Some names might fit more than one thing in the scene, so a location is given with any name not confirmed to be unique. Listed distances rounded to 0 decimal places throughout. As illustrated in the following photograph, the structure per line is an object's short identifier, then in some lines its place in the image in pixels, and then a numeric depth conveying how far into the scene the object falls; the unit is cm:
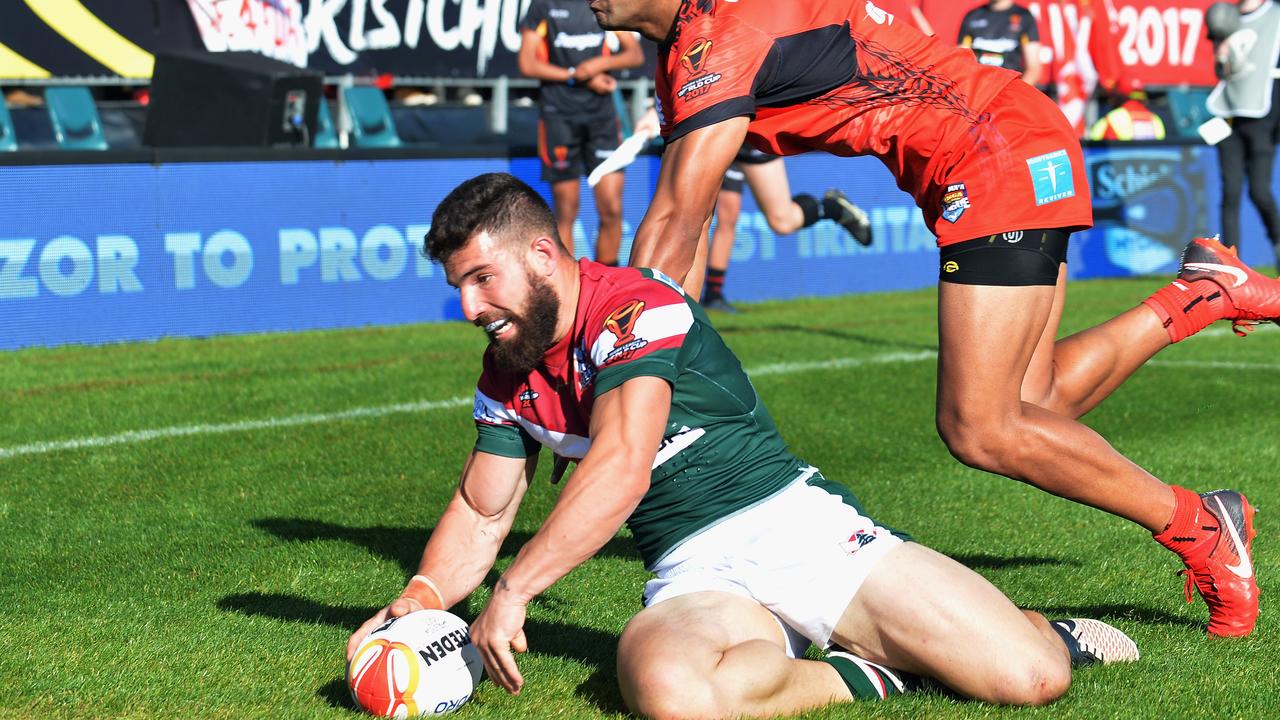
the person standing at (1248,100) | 1371
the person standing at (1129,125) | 1872
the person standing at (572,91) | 1253
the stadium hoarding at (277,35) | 1431
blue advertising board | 1045
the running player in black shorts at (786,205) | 1098
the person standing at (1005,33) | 1488
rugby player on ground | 357
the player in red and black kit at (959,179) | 456
